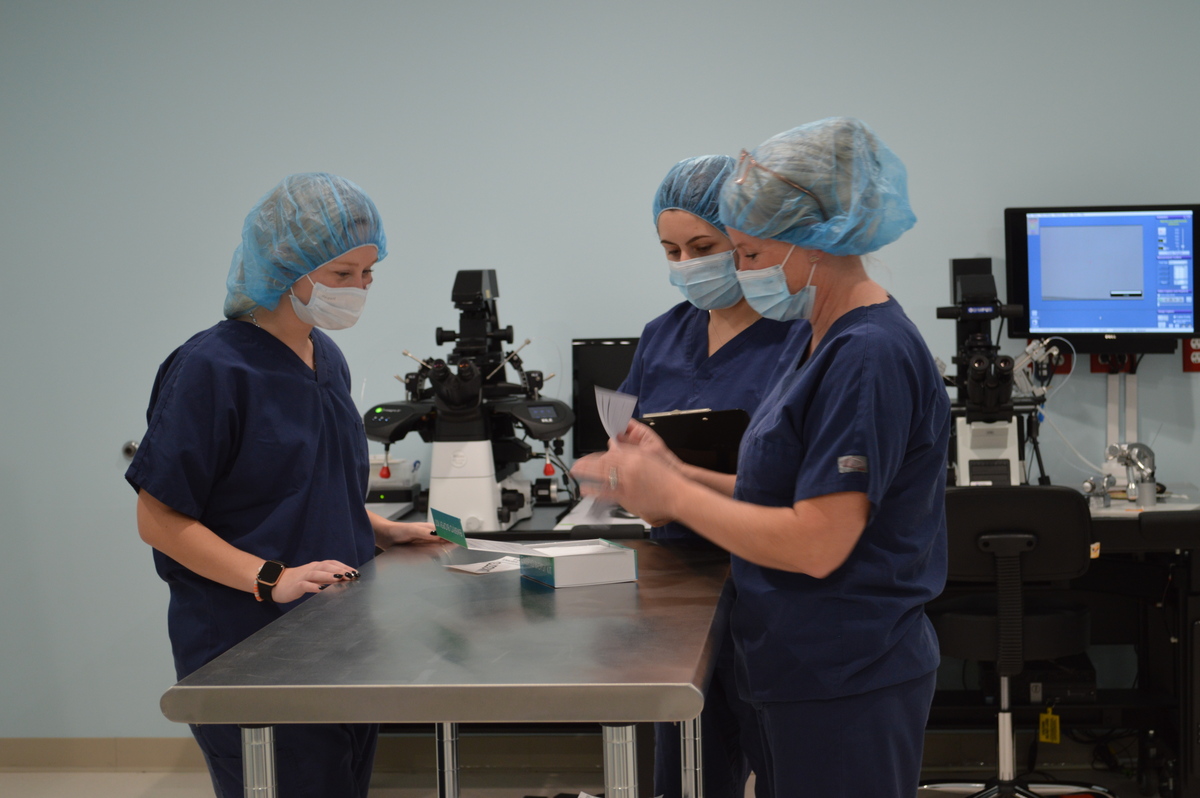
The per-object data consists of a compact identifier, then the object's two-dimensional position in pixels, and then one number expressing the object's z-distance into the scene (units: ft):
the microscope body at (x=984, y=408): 9.37
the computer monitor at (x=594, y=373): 10.57
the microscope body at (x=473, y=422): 9.03
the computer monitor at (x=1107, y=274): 10.14
